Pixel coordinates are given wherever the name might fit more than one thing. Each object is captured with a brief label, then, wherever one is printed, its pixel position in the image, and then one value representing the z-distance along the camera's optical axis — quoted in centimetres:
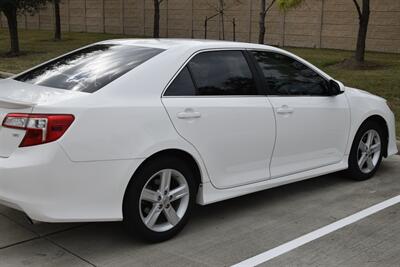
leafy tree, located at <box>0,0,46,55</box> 1831
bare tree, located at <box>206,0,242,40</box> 2506
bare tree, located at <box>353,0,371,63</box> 1392
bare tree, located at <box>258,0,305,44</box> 1372
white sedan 378
